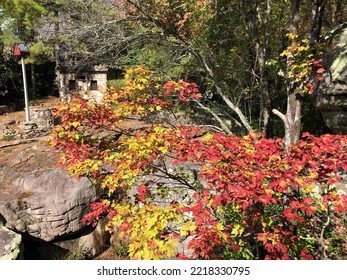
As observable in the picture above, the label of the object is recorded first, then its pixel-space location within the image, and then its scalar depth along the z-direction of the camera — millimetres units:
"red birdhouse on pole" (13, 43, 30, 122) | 11961
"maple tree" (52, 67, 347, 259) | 3000
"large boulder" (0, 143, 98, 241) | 6703
